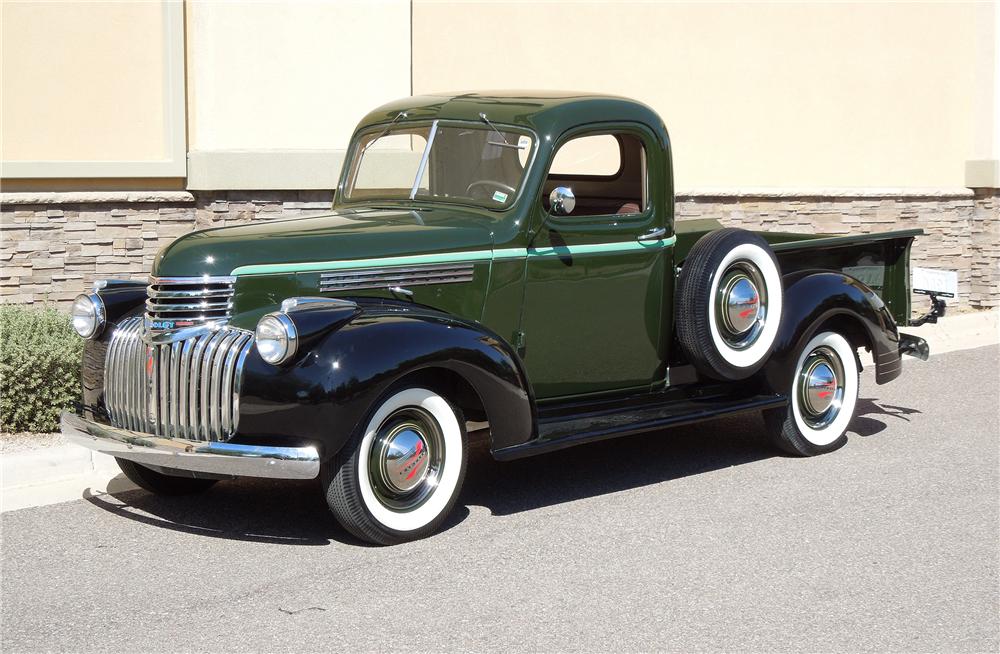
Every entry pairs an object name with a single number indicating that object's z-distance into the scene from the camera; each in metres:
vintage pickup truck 5.11
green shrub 6.93
